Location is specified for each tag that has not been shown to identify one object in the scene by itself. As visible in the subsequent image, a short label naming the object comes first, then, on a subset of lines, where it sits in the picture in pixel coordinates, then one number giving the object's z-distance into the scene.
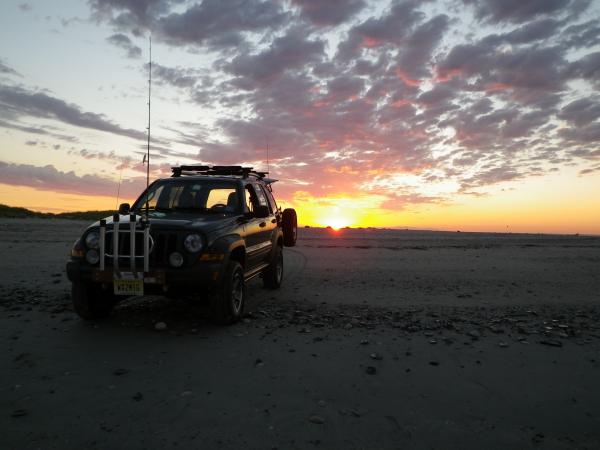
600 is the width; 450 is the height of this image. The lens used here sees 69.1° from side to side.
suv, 5.34
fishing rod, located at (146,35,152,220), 7.48
